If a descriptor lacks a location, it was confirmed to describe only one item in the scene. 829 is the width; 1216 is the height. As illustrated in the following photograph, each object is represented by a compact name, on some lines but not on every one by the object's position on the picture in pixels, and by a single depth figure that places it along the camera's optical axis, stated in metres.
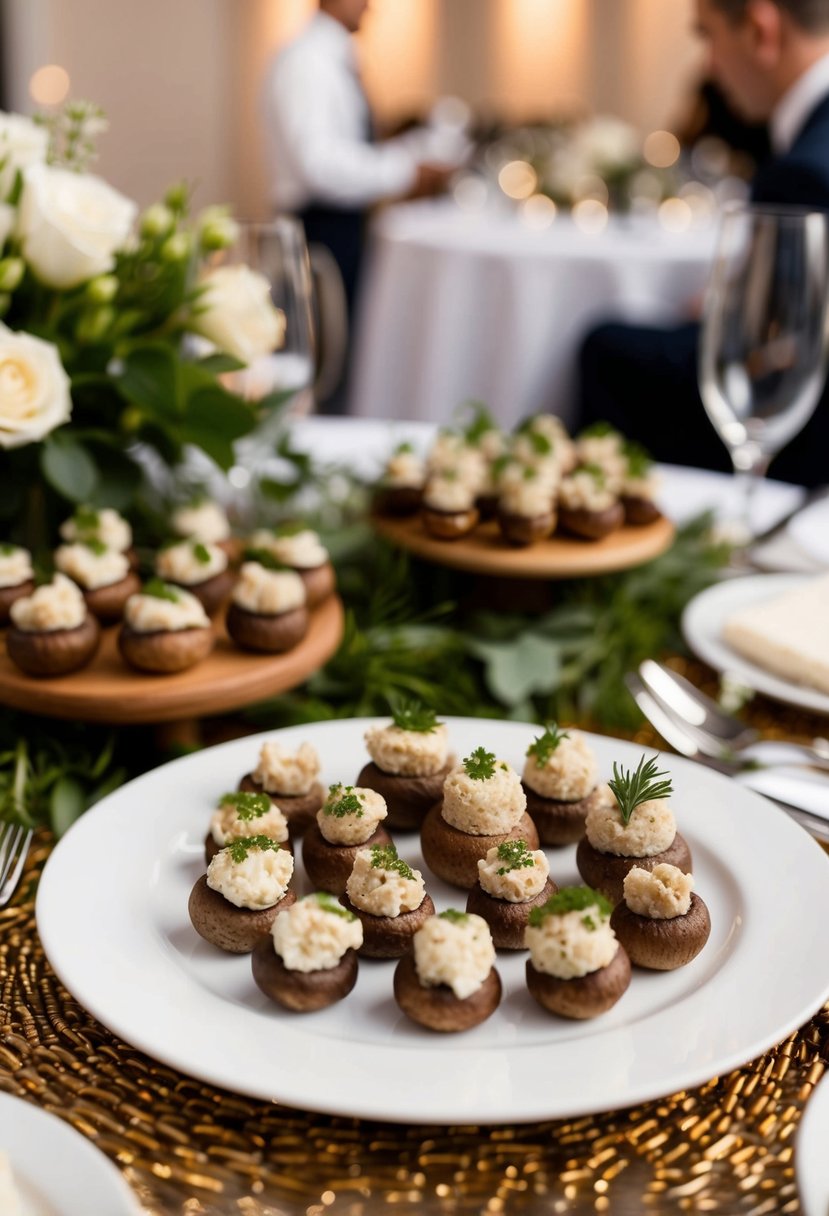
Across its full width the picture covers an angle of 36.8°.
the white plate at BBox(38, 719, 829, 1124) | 0.50
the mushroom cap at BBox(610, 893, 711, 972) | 0.59
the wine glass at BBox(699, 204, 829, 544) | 1.21
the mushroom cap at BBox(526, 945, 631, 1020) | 0.55
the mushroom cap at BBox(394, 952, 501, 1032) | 0.54
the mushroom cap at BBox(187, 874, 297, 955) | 0.60
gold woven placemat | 0.51
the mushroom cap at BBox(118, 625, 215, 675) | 0.84
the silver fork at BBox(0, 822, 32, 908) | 0.73
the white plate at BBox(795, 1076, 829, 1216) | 0.43
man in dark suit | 2.37
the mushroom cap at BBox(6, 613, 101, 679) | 0.83
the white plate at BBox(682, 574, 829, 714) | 0.93
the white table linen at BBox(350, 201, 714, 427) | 3.32
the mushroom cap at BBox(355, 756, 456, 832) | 0.72
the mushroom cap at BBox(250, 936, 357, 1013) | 0.55
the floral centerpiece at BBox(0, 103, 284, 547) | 0.95
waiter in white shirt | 4.28
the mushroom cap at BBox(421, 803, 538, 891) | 0.66
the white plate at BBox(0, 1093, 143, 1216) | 0.43
